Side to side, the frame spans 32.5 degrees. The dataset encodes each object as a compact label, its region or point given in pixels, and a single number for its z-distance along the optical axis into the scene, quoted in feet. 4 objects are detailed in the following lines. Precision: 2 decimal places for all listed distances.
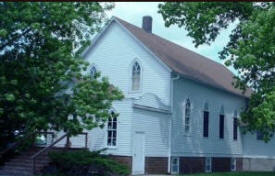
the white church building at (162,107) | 85.40
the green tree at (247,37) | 67.00
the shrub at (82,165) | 73.82
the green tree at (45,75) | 51.72
